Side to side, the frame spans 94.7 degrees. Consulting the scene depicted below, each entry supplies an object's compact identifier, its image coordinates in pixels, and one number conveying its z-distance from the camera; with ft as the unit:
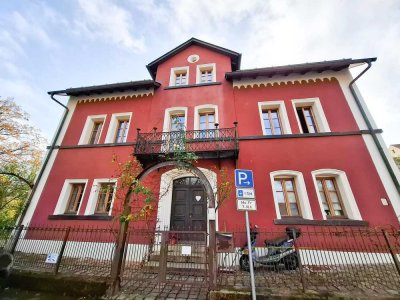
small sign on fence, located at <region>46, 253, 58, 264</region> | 18.40
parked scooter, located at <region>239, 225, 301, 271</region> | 18.66
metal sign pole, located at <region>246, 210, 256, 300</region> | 11.92
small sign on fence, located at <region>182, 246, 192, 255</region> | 16.14
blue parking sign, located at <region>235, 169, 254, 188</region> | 15.37
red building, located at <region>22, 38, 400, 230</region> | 24.73
